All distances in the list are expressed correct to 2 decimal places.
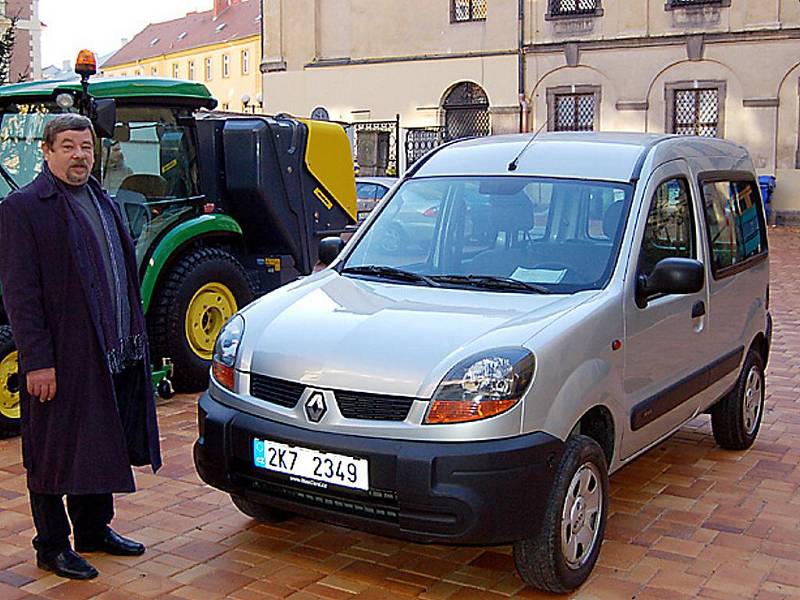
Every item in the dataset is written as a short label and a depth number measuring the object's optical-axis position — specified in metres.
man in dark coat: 4.41
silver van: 4.20
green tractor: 7.48
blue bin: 28.08
